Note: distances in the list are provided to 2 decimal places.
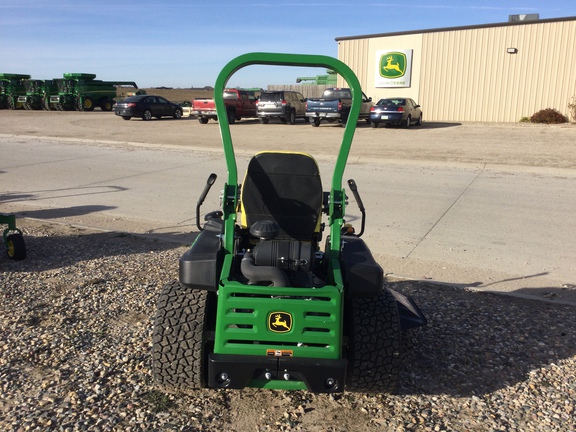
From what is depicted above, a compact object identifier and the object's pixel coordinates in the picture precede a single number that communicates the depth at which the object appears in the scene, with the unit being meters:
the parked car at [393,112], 25.17
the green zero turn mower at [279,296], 2.94
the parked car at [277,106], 27.31
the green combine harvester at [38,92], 37.08
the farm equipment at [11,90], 37.63
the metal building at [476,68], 27.73
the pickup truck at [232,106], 27.50
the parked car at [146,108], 29.53
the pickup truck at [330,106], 25.34
